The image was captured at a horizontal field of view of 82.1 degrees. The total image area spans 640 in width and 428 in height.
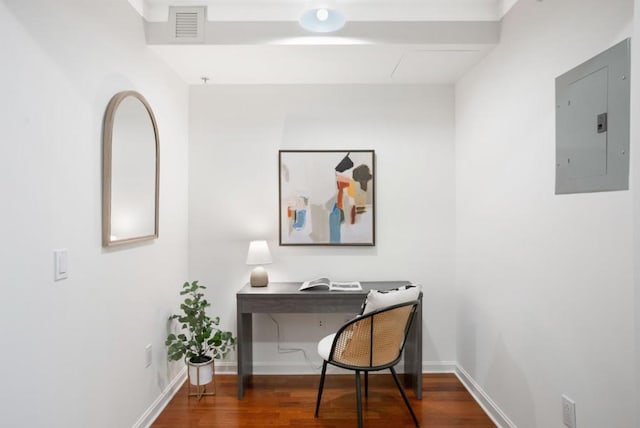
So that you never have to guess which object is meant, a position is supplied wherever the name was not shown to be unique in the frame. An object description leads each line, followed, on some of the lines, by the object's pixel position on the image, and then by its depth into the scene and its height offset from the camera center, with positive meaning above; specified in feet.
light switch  4.87 -0.74
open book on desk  8.85 -1.90
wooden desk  8.54 -2.23
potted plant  8.26 -3.02
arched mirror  5.95 +0.70
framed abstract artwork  9.89 +0.52
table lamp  9.09 -1.24
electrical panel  4.39 +1.13
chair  6.90 -2.53
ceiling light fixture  6.57 +3.47
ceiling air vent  7.48 +3.81
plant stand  8.35 -4.19
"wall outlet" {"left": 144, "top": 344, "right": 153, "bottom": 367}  7.39 -2.98
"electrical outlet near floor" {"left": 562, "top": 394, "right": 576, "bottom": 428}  5.28 -2.95
